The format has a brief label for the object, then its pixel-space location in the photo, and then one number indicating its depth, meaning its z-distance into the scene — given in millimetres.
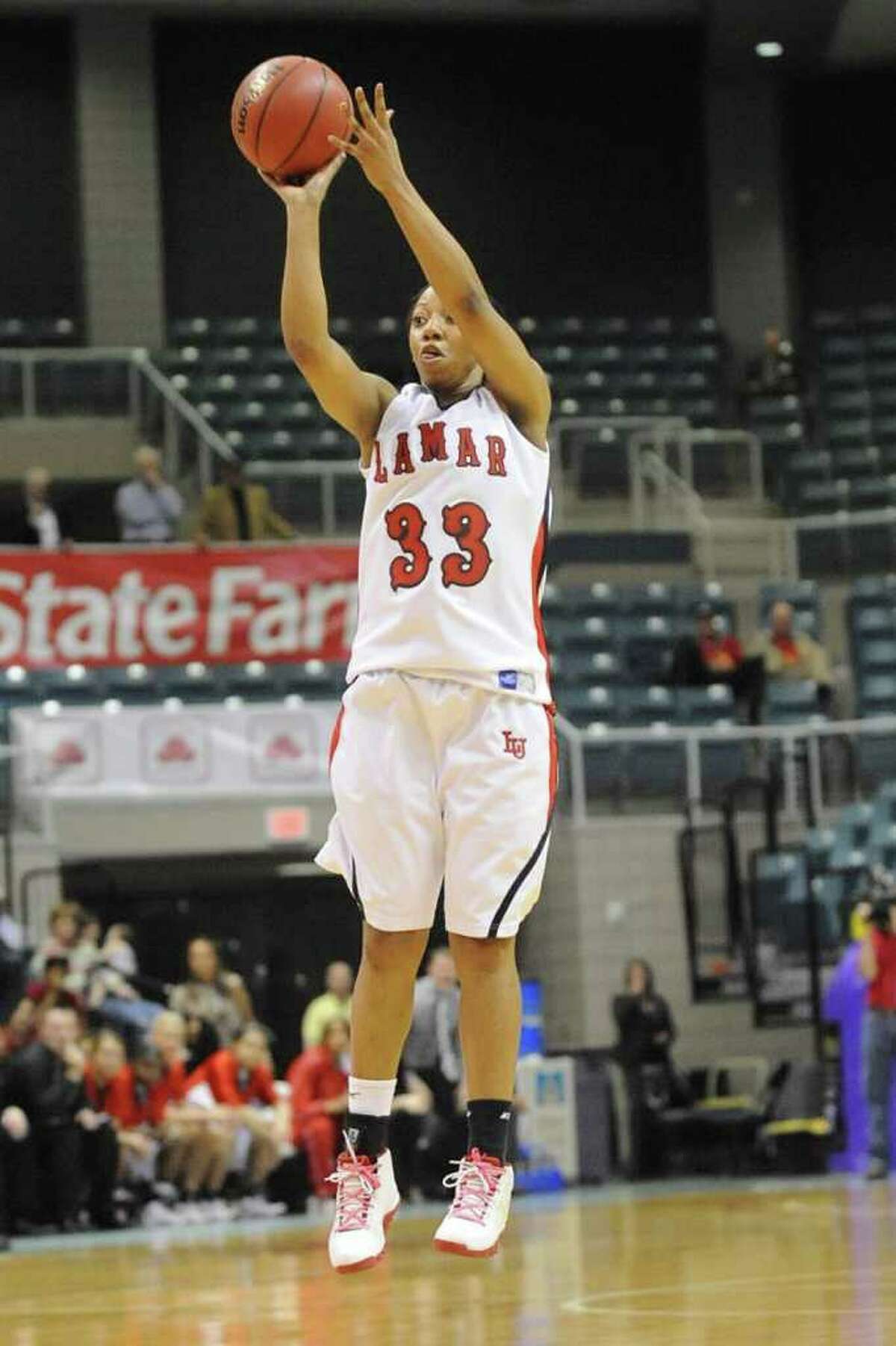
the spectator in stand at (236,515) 19188
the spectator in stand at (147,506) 19328
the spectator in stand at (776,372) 23438
